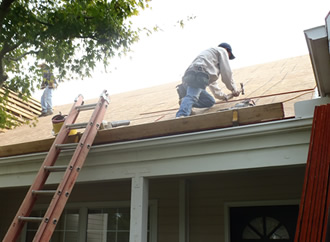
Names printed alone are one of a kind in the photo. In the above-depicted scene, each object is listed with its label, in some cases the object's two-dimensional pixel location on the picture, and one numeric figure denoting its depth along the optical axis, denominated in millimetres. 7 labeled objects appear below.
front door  4996
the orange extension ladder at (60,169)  3580
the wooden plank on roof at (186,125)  3602
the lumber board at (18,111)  10316
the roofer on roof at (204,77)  4801
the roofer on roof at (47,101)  10758
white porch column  4023
